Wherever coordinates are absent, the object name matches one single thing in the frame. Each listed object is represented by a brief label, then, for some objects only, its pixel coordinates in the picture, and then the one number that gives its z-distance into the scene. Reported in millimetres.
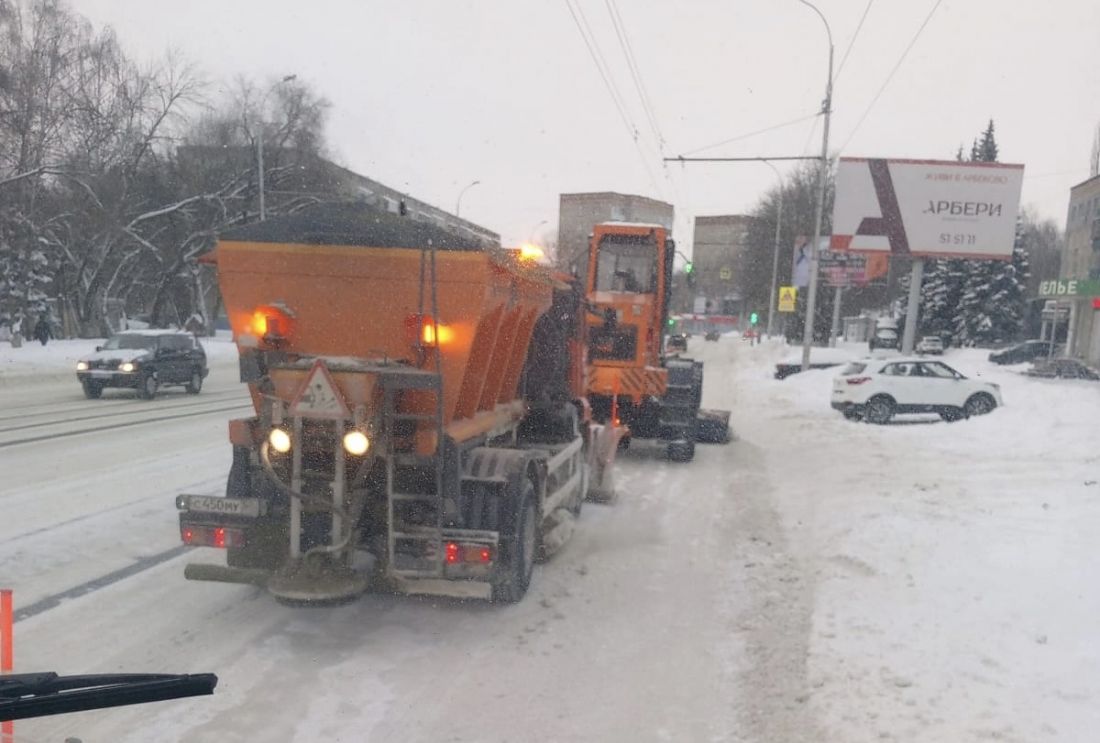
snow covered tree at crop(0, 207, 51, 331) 34031
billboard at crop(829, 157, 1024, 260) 28031
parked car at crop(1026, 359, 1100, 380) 29877
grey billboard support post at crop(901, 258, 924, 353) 28188
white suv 18609
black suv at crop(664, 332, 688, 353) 28312
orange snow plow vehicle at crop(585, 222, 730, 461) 13219
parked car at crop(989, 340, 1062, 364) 44281
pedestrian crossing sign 38803
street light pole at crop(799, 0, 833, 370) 24250
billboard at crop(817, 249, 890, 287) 36969
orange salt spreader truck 5375
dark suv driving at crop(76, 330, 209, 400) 19391
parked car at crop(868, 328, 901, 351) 51500
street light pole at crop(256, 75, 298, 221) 33450
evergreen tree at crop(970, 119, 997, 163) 63438
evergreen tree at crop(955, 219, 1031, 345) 57438
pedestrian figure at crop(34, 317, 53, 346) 33906
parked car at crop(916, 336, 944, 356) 53688
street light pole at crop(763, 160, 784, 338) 47325
